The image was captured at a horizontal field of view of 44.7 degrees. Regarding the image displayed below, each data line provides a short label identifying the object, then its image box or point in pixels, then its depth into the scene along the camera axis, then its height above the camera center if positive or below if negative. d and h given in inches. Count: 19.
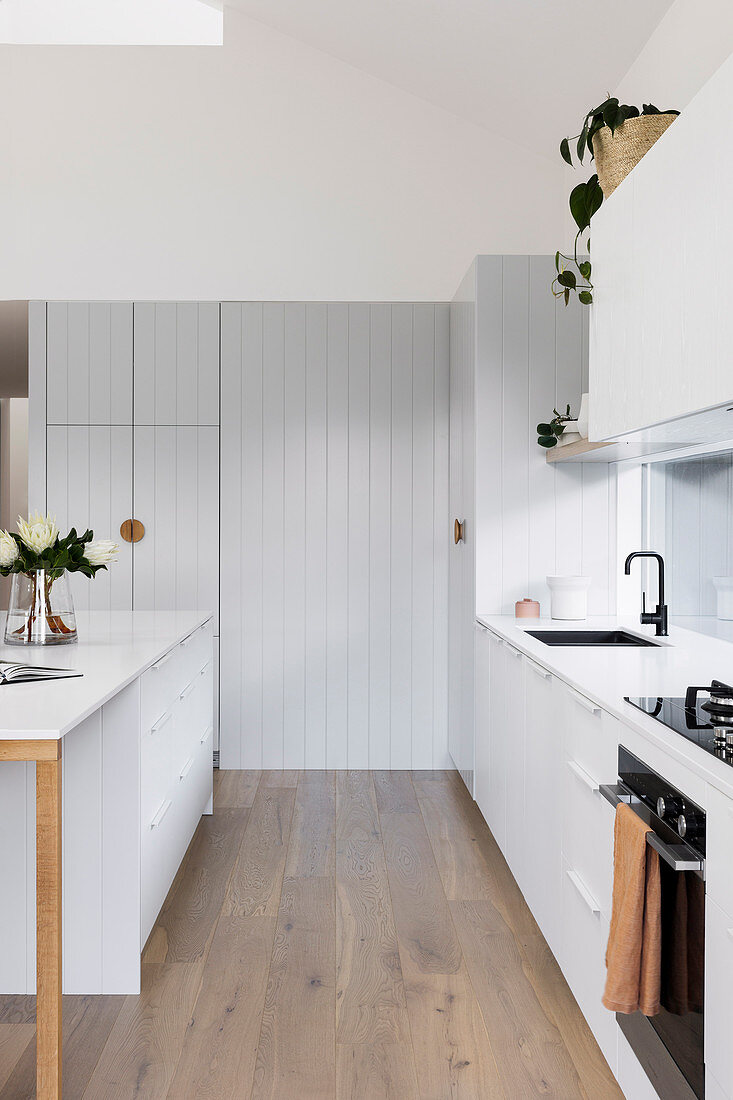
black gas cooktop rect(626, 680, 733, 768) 57.6 -11.9
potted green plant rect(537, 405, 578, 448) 133.7 +18.7
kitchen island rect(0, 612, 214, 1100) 87.0 -26.5
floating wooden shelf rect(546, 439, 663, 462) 114.5 +14.1
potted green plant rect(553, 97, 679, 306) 91.3 +43.6
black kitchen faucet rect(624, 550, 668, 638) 117.9 -8.3
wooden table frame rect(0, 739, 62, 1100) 65.0 -24.9
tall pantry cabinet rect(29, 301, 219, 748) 172.1 +22.6
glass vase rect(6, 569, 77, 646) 104.1 -6.9
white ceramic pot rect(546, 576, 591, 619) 130.9 -6.3
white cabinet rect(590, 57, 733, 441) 68.8 +24.7
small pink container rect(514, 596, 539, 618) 133.3 -8.2
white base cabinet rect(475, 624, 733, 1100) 51.8 -25.0
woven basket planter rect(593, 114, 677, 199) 91.0 +43.1
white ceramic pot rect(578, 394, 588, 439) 118.1 +18.2
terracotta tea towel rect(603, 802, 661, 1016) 58.6 -25.6
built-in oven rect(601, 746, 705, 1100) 54.7 -25.3
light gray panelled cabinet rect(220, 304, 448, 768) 173.6 +3.7
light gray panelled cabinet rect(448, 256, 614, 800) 137.2 +14.7
